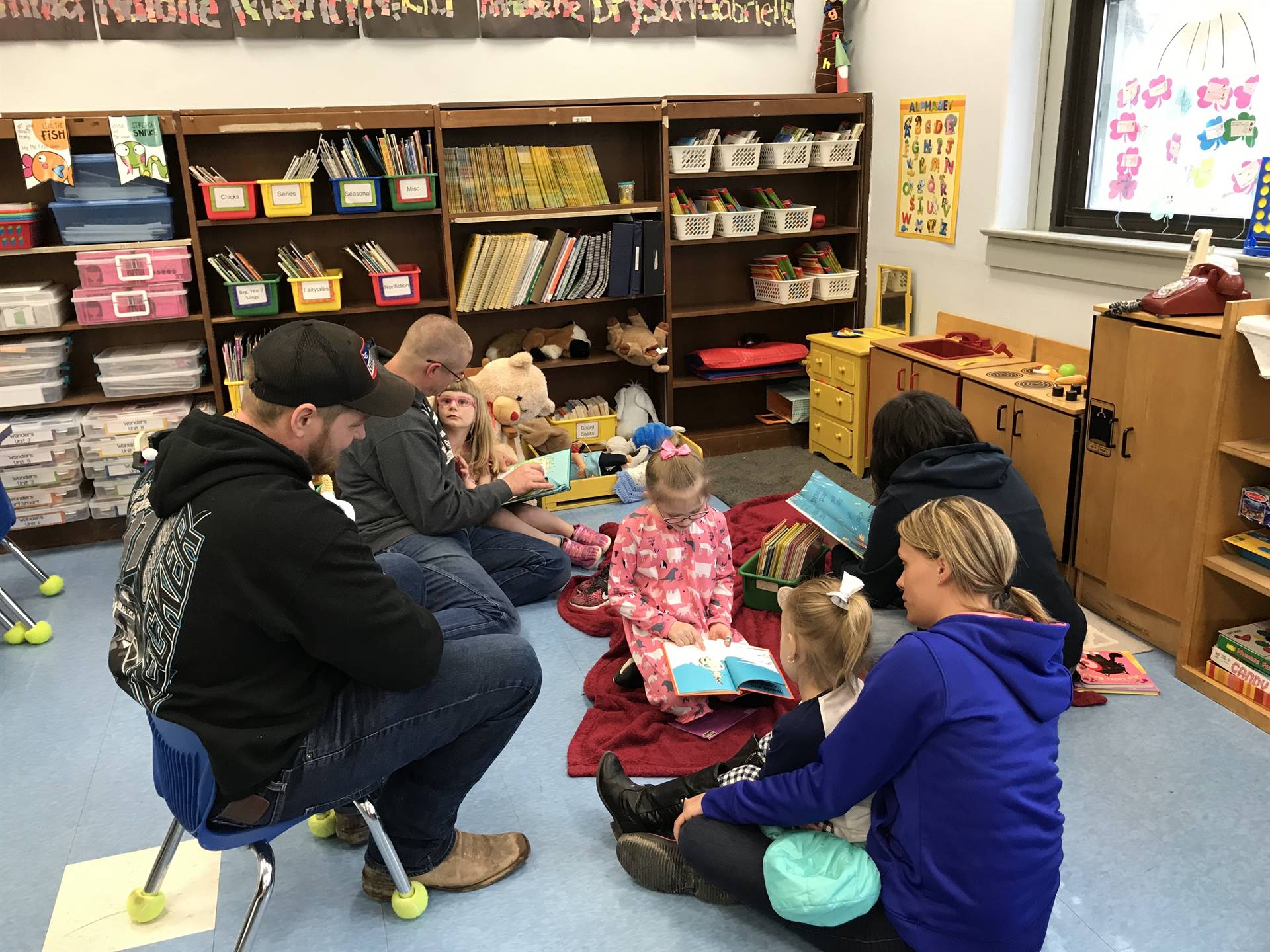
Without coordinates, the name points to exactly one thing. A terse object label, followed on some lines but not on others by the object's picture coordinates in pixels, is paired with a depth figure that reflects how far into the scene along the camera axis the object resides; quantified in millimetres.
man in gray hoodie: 2781
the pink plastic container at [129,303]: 3838
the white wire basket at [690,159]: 4504
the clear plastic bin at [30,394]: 3838
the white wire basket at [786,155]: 4672
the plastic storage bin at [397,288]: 4191
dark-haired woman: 2445
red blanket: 2455
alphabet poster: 4266
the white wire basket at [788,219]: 4750
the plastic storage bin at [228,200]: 3889
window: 3191
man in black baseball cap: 1501
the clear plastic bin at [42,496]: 3908
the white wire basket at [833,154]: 4750
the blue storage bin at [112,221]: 3807
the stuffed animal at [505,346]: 4617
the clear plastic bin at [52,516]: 3918
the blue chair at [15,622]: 3215
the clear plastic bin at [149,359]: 3982
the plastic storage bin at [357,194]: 4035
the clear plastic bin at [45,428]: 3854
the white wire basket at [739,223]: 4676
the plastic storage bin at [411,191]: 4094
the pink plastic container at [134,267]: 3818
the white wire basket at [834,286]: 4895
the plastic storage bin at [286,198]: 3959
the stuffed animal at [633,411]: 4789
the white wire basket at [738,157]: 4594
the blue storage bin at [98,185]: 3781
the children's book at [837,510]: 2990
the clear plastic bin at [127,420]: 3932
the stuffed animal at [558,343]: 4637
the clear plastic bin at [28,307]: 3805
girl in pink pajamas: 2650
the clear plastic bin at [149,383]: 3982
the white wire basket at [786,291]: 4824
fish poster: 3670
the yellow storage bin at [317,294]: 4109
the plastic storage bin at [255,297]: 4020
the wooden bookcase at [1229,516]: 2492
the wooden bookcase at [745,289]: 4844
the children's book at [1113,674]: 2691
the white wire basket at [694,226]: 4621
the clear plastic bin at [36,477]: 3891
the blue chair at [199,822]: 1536
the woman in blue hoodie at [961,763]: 1501
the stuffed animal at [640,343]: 4617
